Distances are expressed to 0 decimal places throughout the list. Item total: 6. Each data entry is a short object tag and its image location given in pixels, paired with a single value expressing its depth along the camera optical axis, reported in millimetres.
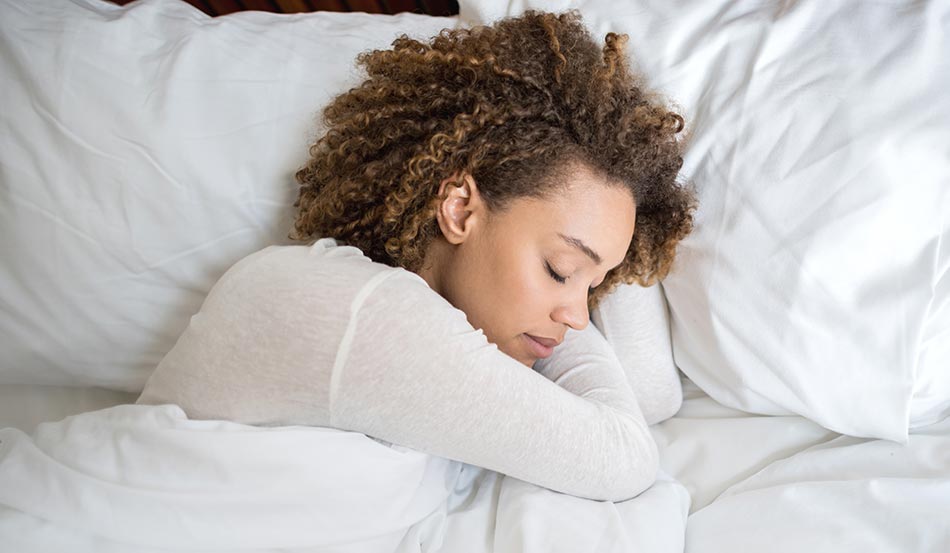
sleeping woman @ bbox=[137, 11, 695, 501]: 848
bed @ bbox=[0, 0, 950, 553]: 869
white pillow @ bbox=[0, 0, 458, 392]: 1120
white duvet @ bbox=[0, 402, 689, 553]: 838
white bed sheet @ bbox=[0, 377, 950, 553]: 909
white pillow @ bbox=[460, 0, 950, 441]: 995
